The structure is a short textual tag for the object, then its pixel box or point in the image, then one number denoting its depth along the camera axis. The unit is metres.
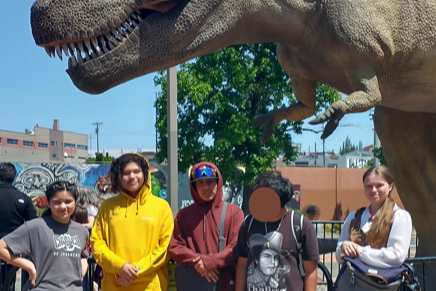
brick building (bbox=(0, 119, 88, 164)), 57.89
